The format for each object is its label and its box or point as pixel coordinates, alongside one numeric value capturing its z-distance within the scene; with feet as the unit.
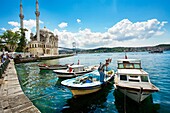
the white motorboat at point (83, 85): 28.84
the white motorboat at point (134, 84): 23.82
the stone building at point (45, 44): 250.37
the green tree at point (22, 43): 206.49
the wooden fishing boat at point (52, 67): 80.02
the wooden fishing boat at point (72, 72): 51.90
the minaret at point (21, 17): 242.91
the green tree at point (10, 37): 179.73
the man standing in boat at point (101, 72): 33.57
